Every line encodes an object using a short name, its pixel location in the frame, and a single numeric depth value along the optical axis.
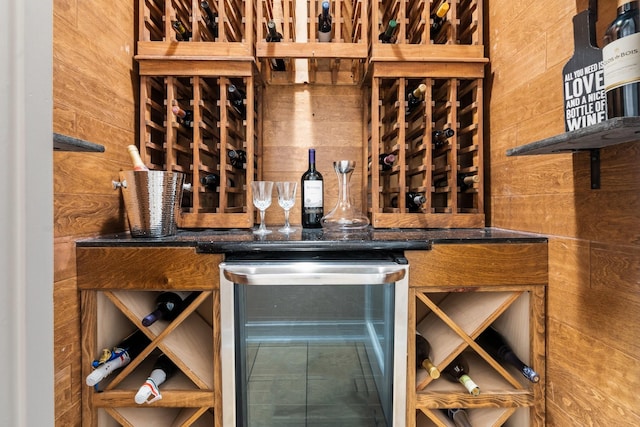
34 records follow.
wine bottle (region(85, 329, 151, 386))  0.86
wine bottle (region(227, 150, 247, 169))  1.24
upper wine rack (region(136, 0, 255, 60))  1.19
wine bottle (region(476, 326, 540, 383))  0.90
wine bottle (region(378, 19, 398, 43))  1.22
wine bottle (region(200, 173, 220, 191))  1.26
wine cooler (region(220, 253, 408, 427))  0.90
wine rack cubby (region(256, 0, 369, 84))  1.25
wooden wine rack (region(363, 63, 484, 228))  1.23
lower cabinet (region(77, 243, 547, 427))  0.91
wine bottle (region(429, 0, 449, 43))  1.19
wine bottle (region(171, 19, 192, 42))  1.22
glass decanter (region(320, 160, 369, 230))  1.29
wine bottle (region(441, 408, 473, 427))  0.97
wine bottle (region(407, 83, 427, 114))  1.21
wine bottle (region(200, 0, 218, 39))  1.23
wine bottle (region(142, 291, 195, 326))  0.91
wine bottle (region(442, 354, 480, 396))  0.90
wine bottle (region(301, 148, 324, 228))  1.27
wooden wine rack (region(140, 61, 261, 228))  1.21
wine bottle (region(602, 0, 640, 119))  0.55
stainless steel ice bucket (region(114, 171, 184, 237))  1.00
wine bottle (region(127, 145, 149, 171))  1.06
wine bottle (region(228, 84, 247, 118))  1.27
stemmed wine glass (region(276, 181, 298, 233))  1.18
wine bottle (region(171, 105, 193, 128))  1.18
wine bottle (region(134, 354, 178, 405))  0.86
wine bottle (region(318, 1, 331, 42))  1.36
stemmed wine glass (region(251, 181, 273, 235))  1.15
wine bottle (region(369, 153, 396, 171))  1.25
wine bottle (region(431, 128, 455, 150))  1.20
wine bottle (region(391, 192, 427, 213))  1.26
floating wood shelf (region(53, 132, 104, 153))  0.61
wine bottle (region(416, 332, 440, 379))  0.96
